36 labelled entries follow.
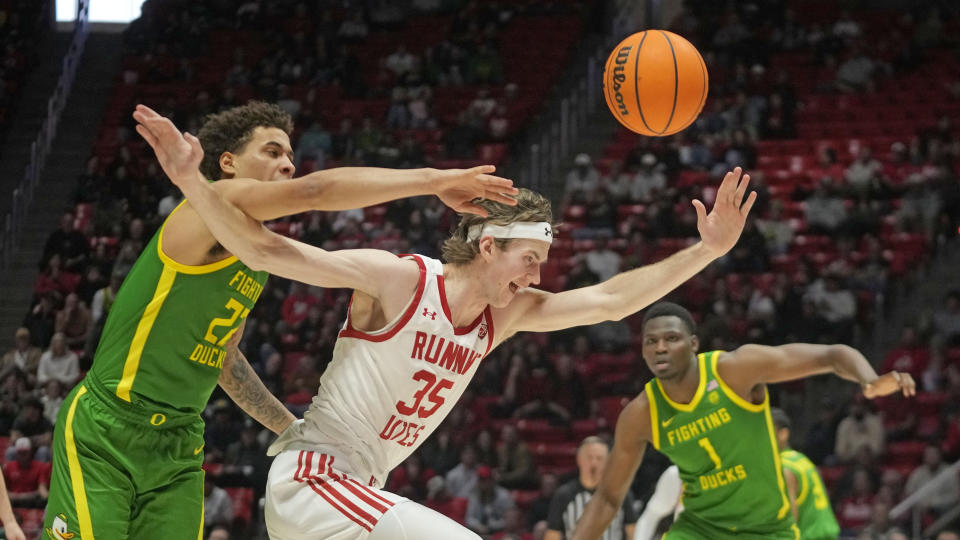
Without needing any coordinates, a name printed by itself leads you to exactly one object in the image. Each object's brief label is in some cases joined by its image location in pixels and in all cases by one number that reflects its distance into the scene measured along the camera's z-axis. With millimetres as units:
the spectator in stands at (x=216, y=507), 10930
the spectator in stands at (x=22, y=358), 13398
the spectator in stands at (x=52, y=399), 12578
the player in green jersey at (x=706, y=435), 6105
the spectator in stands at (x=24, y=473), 11539
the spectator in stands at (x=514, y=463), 11625
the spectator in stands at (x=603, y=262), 14023
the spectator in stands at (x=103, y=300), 13695
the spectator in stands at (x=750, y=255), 13938
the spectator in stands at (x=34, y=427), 12141
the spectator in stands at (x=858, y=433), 11617
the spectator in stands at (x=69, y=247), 15344
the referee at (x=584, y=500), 8266
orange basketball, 7324
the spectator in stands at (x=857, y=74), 17250
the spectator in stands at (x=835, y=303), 13070
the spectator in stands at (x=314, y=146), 16938
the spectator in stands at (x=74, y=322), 13930
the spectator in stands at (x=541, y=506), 10625
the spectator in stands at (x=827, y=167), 15281
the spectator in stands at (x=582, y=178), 15727
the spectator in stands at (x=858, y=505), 10914
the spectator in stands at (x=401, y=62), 18953
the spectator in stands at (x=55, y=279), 14961
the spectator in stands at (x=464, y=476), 11508
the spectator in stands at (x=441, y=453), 11797
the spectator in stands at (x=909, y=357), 12578
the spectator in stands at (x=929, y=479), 10820
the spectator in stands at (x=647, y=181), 15281
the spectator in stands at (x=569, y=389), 12656
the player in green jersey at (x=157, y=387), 4395
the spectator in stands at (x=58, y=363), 13180
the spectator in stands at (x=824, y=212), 14391
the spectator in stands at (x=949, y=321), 12852
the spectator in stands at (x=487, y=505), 11062
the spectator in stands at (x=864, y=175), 14523
